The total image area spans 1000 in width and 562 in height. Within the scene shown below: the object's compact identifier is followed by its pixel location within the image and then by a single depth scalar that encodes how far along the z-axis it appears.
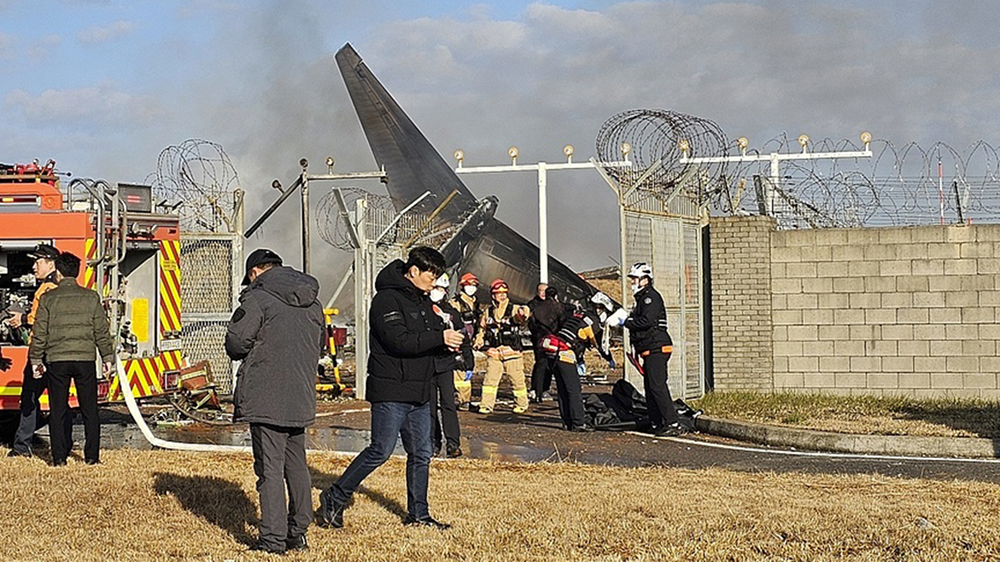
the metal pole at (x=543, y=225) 28.25
